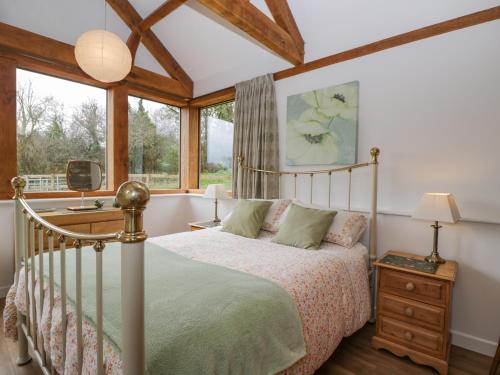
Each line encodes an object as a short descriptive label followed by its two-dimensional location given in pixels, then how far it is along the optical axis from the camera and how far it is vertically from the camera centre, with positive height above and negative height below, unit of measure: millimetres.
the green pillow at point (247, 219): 2467 -372
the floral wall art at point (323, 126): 2523 +536
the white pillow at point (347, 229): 2146 -389
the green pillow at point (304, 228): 2100 -383
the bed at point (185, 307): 849 -547
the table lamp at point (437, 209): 1746 -178
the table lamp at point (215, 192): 3266 -163
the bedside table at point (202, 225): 3199 -558
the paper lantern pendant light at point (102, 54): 2061 +950
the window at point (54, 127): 2861 +562
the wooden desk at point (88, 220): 2574 -441
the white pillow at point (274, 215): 2521 -336
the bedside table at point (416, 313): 1680 -858
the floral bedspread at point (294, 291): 1140 -610
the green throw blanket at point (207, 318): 900 -527
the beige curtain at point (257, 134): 3088 +525
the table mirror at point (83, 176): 3064 +9
